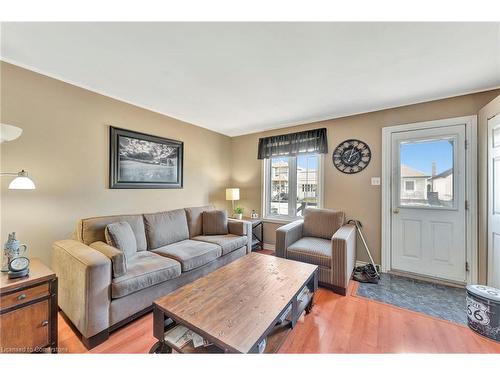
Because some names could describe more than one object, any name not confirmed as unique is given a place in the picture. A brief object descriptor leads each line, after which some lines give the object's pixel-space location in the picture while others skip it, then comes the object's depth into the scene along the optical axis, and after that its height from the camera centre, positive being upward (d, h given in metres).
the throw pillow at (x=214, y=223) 3.01 -0.55
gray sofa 1.43 -0.74
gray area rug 1.85 -1.16
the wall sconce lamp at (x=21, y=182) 1.42 +0.03
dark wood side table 1.19 -0.81
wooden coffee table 1.02 -0.75
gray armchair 2.16 -0.73
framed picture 2.39 +0.35
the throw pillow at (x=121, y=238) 1.87 -0.50
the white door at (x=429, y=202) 2.31 -0.18
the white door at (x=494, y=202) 1.87 -0.13
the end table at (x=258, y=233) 3.65 -0.88
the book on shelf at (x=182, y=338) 1.16 -0.91
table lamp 3.77 -0.13
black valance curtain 3.18 +0.76
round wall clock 2.87 +0.47
